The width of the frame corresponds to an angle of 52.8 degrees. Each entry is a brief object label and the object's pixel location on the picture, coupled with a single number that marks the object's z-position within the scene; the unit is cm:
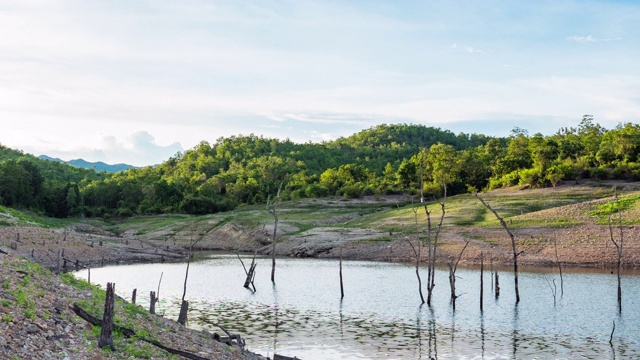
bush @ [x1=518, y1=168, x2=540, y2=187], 13925
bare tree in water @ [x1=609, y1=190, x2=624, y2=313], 4981
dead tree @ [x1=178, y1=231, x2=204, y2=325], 3290
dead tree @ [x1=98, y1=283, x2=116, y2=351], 2208
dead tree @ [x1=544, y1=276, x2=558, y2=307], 5438
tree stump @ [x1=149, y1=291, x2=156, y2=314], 3316
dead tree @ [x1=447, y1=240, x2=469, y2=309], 5234
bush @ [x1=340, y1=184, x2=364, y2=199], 16799
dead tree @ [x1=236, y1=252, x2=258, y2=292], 6364
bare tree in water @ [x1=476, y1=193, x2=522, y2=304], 5256
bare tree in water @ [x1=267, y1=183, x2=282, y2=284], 6954
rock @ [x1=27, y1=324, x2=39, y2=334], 2094
